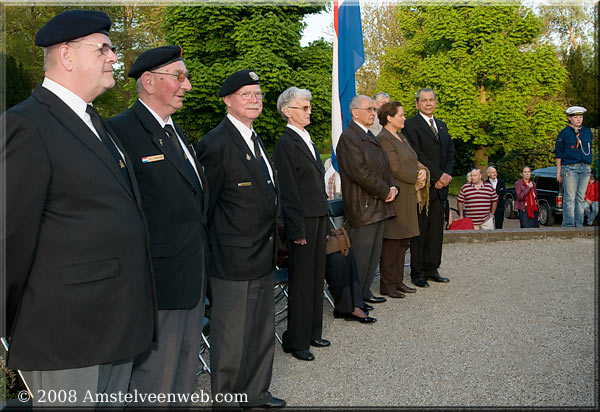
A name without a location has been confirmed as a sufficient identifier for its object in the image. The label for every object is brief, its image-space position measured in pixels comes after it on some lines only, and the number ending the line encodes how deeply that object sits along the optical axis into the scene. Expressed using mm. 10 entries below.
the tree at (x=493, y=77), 28375
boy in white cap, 11992
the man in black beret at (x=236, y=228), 3916
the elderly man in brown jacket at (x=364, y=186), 6473
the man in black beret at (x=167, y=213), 3184
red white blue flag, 9789
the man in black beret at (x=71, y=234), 2271
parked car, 16672
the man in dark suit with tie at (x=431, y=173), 7859
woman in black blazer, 5125
